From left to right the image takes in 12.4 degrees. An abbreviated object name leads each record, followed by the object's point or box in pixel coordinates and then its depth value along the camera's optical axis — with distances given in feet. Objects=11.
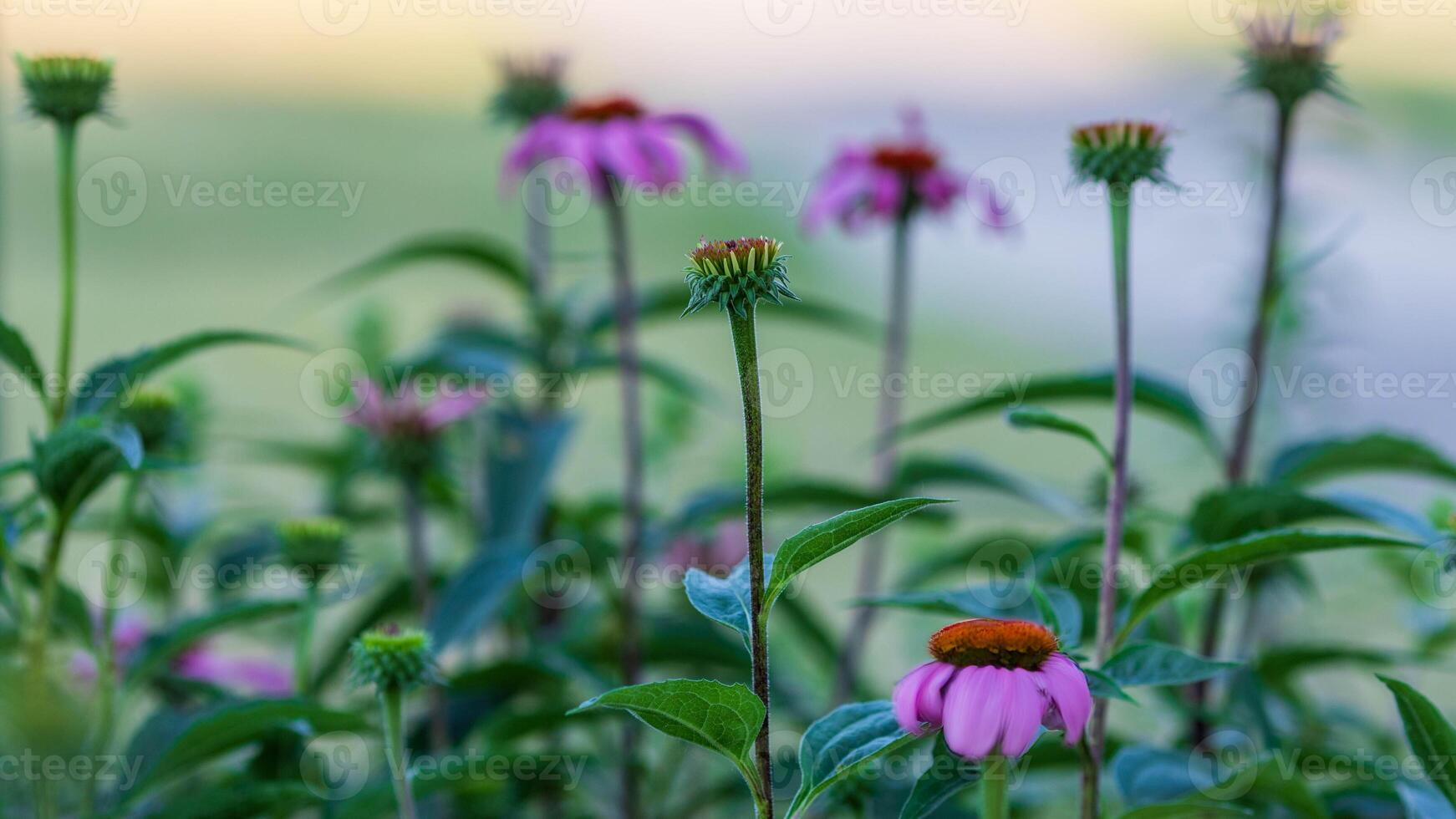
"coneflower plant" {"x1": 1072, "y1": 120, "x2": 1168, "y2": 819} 5.95
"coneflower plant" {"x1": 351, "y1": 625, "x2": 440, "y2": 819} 5.98
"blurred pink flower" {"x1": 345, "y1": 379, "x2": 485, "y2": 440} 6.84
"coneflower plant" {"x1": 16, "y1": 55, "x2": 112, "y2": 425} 6.18
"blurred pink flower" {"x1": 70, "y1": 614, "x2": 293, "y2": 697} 6.92
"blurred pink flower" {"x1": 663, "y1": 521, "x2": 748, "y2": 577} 7.77
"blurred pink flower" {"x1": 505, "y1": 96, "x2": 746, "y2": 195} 6.80
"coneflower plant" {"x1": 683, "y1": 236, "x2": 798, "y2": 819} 5.65
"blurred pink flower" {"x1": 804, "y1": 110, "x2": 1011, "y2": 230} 7.15
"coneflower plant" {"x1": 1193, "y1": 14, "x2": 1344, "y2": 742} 6.42
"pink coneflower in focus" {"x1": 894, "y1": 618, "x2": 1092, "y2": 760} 5.65
